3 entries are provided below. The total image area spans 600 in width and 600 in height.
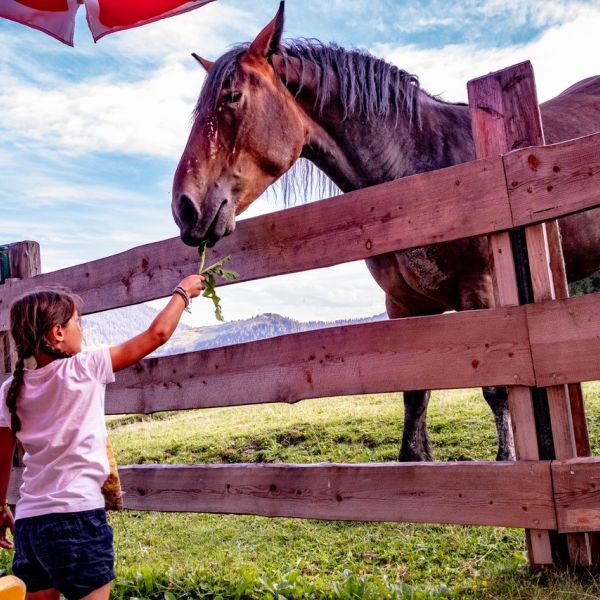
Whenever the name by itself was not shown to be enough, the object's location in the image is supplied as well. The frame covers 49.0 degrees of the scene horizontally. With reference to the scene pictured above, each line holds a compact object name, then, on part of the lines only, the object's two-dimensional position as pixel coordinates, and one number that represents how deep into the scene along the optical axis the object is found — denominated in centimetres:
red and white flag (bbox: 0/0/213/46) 409
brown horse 367
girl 233
